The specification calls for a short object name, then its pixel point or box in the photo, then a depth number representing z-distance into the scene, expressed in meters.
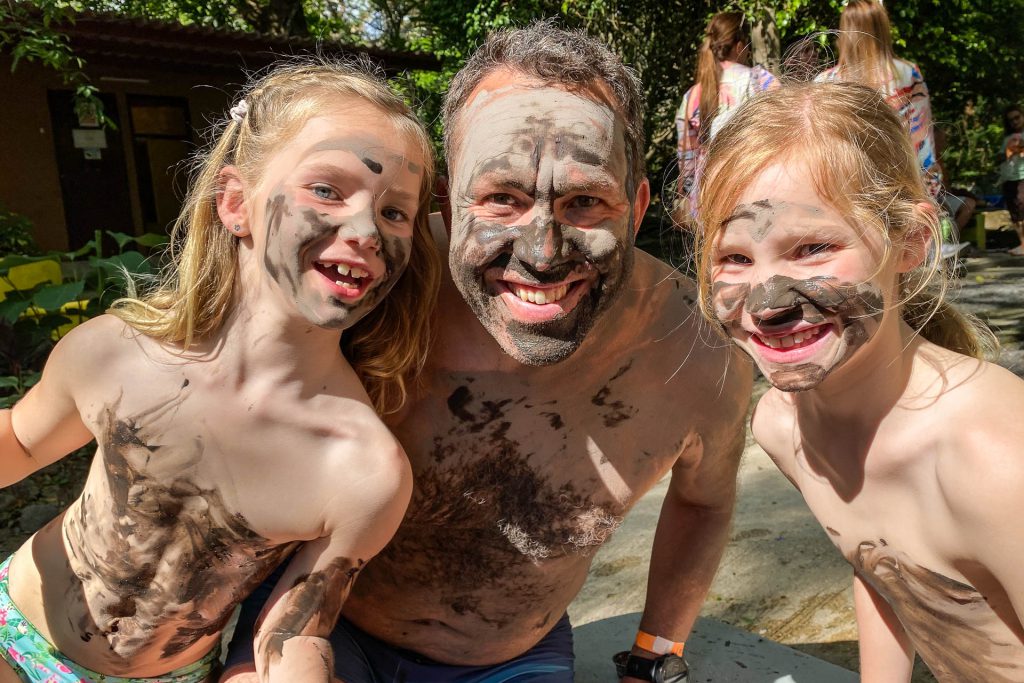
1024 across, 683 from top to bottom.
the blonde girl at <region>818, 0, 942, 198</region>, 3.28
